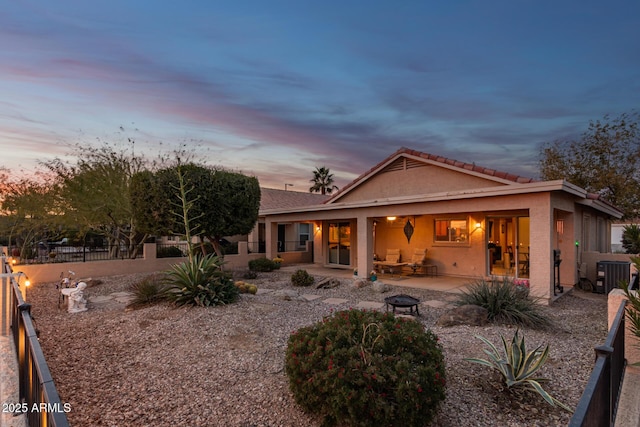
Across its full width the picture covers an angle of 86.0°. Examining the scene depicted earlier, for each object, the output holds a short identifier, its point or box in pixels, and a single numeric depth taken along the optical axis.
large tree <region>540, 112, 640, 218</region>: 21.53
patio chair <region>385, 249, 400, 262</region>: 15.06
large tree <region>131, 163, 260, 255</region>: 12.70
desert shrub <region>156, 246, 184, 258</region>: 17.27
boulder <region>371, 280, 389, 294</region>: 11.12
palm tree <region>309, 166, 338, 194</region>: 51.47
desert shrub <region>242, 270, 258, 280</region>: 14.19
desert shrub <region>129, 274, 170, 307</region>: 8.42
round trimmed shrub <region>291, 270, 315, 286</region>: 12.46
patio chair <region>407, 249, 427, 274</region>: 13.85
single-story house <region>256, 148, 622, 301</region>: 9.23
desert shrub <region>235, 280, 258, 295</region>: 10.08
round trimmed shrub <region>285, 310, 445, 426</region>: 3.03
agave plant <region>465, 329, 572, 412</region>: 3.87
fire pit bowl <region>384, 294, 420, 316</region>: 7.54
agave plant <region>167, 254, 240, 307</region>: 7.88
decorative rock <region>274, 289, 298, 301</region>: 9.73
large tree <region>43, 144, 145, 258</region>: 16.22
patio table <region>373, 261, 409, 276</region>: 13.83
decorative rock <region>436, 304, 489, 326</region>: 6.76
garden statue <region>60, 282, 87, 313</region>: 8.48
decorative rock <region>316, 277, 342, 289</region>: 12.01
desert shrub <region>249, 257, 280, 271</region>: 16.33
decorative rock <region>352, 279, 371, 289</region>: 11.94
